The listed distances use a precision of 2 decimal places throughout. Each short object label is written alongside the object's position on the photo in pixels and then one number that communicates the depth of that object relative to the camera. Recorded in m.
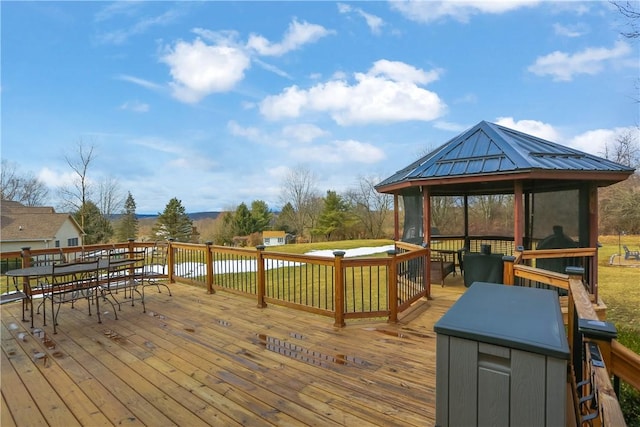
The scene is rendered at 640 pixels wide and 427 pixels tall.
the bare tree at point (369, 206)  26.55
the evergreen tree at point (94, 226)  24.76
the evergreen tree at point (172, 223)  29.50
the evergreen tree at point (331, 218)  26.64
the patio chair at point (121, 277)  4.76
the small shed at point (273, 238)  28.70
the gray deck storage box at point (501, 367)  1.18
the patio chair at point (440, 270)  6.84
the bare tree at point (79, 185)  21.03
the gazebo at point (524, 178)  5.46
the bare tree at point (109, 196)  26.53
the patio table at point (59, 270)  4.17
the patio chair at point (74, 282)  4.21
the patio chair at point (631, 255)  14.74
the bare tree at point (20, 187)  24.50
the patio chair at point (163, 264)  6.41
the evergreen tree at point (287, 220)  32.44
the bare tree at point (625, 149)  14.45
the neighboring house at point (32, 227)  18.66
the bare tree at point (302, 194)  31.45
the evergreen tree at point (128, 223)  28.59
